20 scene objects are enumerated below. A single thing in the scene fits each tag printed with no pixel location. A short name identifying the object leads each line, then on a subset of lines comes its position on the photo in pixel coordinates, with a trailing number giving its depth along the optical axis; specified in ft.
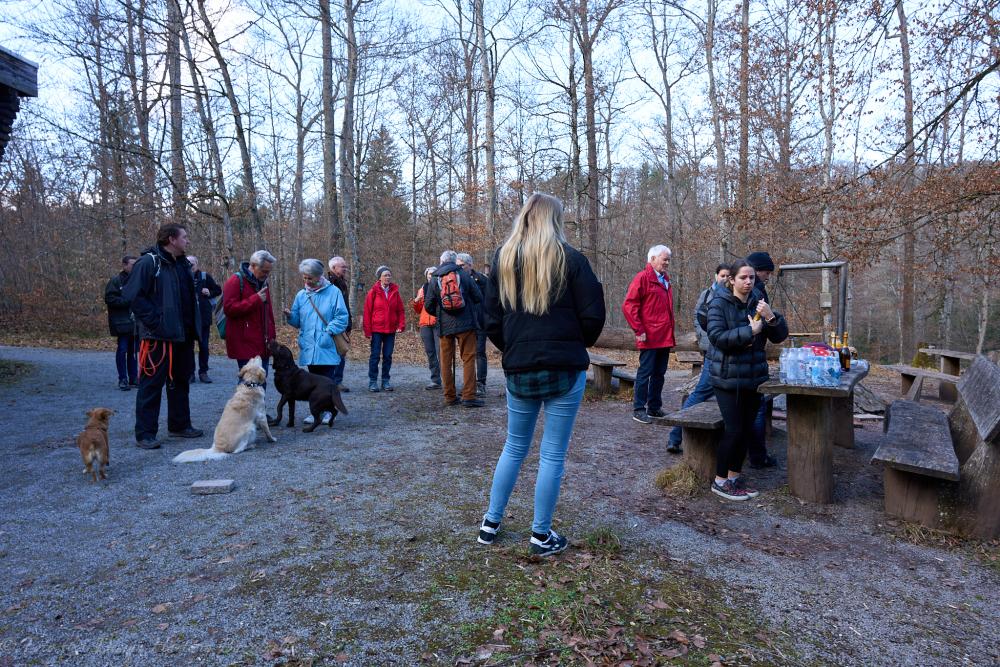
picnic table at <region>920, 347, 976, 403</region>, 31.40
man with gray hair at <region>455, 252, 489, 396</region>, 25.99
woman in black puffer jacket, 14.18
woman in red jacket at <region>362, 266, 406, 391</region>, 28.78
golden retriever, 17.74
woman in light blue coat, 21.94
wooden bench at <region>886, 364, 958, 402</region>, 27.85
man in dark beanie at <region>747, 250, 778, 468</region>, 16.08
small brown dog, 15.24
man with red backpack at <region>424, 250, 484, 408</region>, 24.91
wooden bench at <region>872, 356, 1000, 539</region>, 12.46
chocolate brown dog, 20.74
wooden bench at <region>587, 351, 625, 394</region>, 28.78
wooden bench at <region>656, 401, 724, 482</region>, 15.76
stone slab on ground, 14.53
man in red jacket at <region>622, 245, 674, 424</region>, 21.47
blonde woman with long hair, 10.13
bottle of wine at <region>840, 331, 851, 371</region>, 16.97
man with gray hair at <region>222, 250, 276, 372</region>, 20.31
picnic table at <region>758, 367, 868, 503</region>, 14.40
